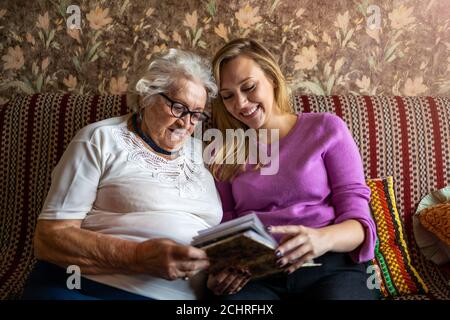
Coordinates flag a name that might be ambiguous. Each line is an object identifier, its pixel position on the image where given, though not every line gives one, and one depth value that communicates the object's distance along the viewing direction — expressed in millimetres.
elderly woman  1185
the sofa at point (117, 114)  1694
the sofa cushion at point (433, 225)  1553
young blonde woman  1260
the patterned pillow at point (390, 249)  1539
